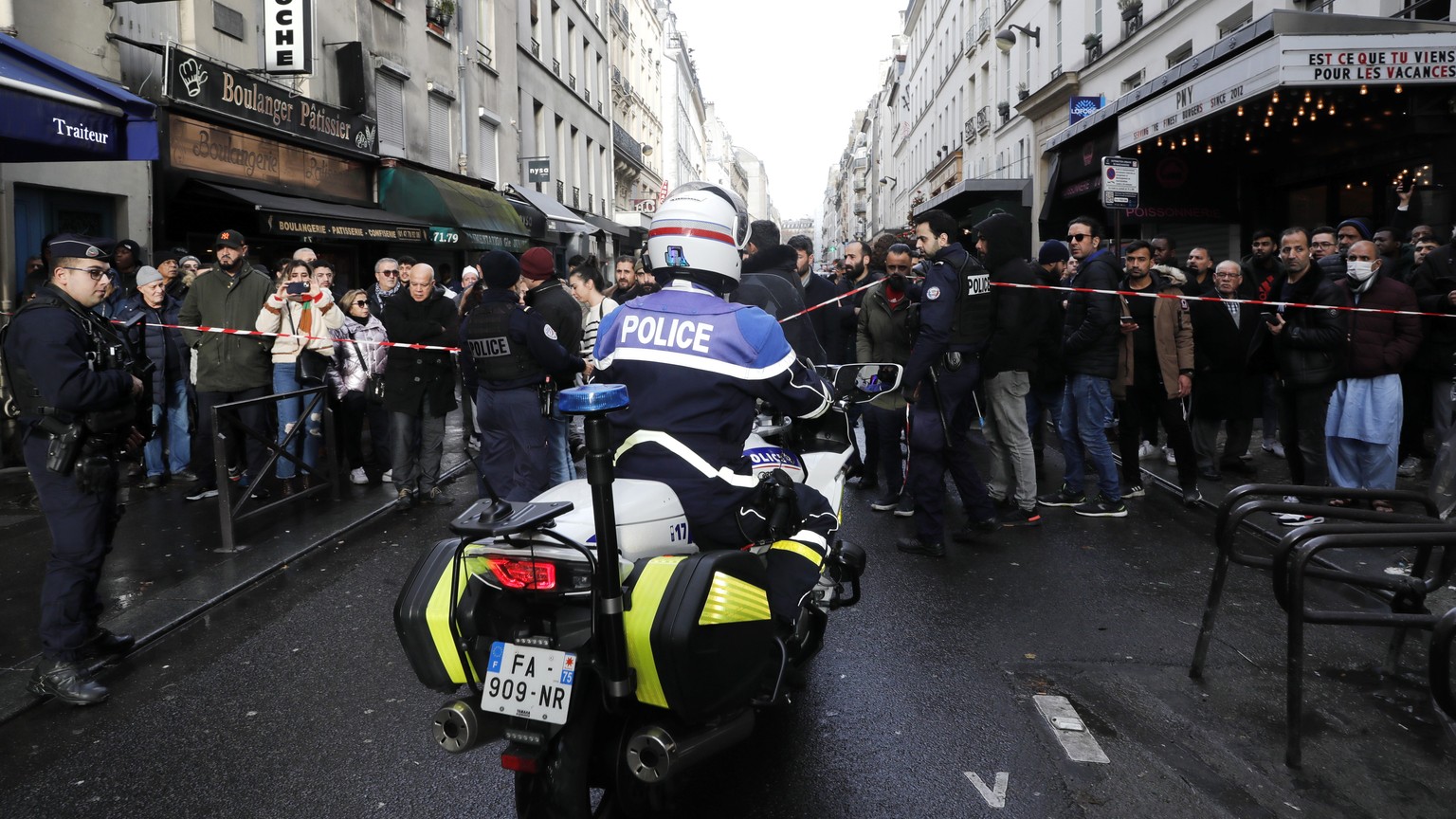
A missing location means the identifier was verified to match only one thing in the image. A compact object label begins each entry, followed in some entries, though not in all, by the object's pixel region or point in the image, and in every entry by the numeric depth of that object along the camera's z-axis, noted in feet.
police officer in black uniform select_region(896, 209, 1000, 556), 20.31
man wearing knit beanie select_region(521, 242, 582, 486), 22.23
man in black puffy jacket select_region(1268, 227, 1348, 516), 21.84
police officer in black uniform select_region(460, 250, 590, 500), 21.07
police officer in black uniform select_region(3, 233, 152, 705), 13.61
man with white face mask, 20.85
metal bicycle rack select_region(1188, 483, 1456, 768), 10.84
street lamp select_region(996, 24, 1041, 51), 85.46
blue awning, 21.54
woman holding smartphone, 27.09
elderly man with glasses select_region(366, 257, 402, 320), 31.27
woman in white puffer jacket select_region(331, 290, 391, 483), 27.94
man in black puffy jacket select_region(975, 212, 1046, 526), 22.02
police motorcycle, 8.25
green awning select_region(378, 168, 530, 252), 58.08
